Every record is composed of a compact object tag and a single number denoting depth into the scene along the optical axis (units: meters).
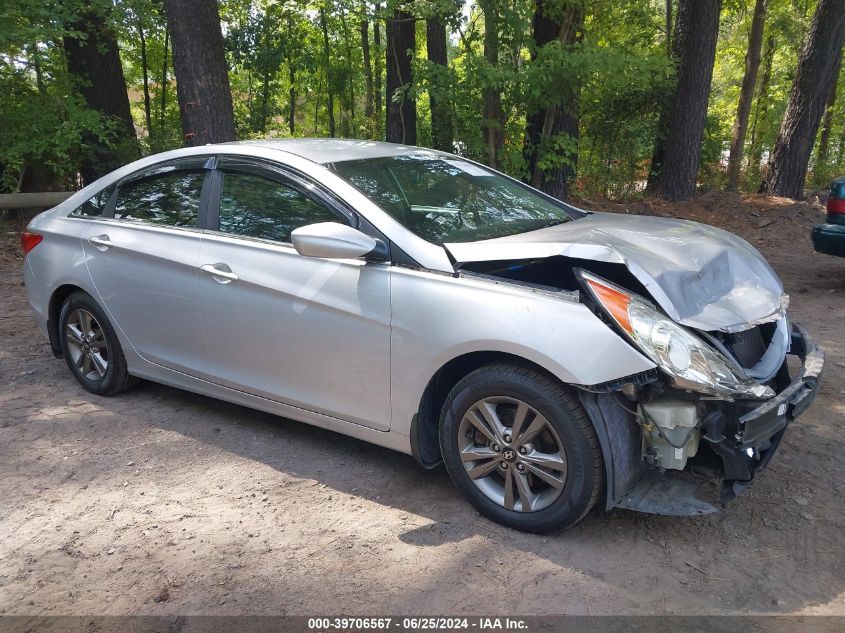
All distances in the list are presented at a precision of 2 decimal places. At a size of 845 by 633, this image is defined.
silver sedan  2.96
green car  7.16
